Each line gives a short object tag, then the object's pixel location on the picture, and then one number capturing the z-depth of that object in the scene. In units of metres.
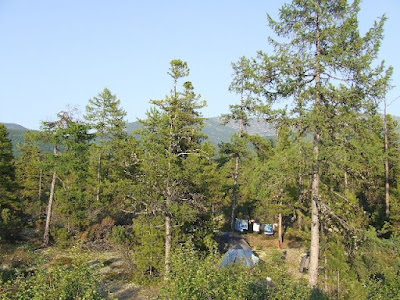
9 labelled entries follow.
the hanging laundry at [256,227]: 32.97
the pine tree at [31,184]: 36.41
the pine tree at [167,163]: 15.98
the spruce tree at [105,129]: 31.12
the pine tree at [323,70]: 11.02
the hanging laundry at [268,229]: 31.81
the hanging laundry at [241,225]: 33.38
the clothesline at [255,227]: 31.86
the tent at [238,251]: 21.48
